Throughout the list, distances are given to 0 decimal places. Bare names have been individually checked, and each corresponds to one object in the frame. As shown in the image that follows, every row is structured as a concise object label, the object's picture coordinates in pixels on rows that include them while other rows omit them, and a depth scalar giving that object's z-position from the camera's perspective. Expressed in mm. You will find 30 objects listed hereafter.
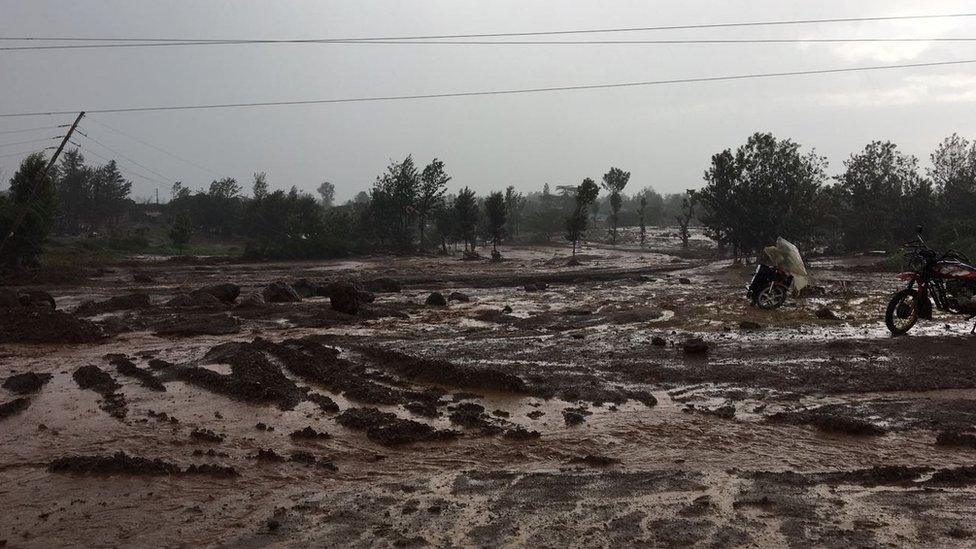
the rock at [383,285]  21266
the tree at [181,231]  41594
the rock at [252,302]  15555
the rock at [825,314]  12234
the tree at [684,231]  48681
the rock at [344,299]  14500
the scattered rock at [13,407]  6312
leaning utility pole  19359
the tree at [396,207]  50031
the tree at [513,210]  70688
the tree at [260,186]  65231
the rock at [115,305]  14977
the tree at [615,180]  71062
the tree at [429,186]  51094
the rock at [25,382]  7387
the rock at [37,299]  15117
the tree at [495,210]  46062
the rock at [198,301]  15414
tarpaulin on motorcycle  14469
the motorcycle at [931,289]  9438
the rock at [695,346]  8844
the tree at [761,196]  30406
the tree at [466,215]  46125
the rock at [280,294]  17125
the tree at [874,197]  38000
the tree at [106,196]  58609
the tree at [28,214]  23947
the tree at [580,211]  41894
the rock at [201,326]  11844
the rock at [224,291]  16641
